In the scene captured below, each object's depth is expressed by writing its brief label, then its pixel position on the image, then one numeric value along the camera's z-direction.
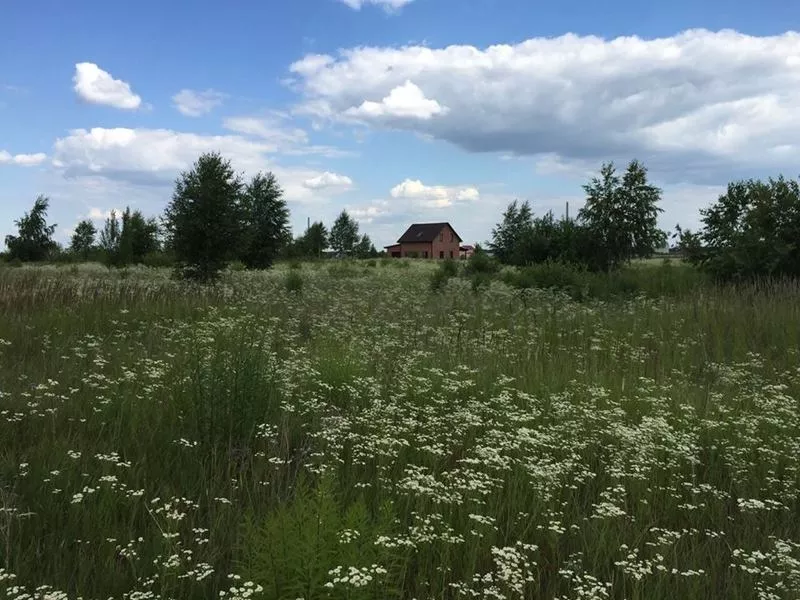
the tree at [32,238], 52.12
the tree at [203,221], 19.19
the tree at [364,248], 84.10
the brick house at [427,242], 102.19
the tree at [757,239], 17.91
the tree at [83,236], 68.44
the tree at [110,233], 54.09
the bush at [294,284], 16.36
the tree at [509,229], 52.00
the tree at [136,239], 39.69
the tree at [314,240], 64.97
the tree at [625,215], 25.81
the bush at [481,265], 30.42
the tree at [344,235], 84.46
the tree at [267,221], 38.97
